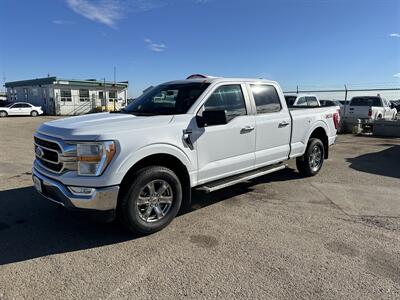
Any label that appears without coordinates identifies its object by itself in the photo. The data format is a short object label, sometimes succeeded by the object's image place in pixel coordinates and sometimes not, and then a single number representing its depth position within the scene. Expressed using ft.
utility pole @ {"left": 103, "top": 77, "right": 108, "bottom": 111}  125.30
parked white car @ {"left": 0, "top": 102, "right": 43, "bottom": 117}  102.06
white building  115.85
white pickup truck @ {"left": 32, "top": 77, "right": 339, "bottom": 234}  12.23
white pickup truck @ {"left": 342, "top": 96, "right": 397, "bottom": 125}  54.24
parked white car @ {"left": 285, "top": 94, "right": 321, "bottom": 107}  47.03
